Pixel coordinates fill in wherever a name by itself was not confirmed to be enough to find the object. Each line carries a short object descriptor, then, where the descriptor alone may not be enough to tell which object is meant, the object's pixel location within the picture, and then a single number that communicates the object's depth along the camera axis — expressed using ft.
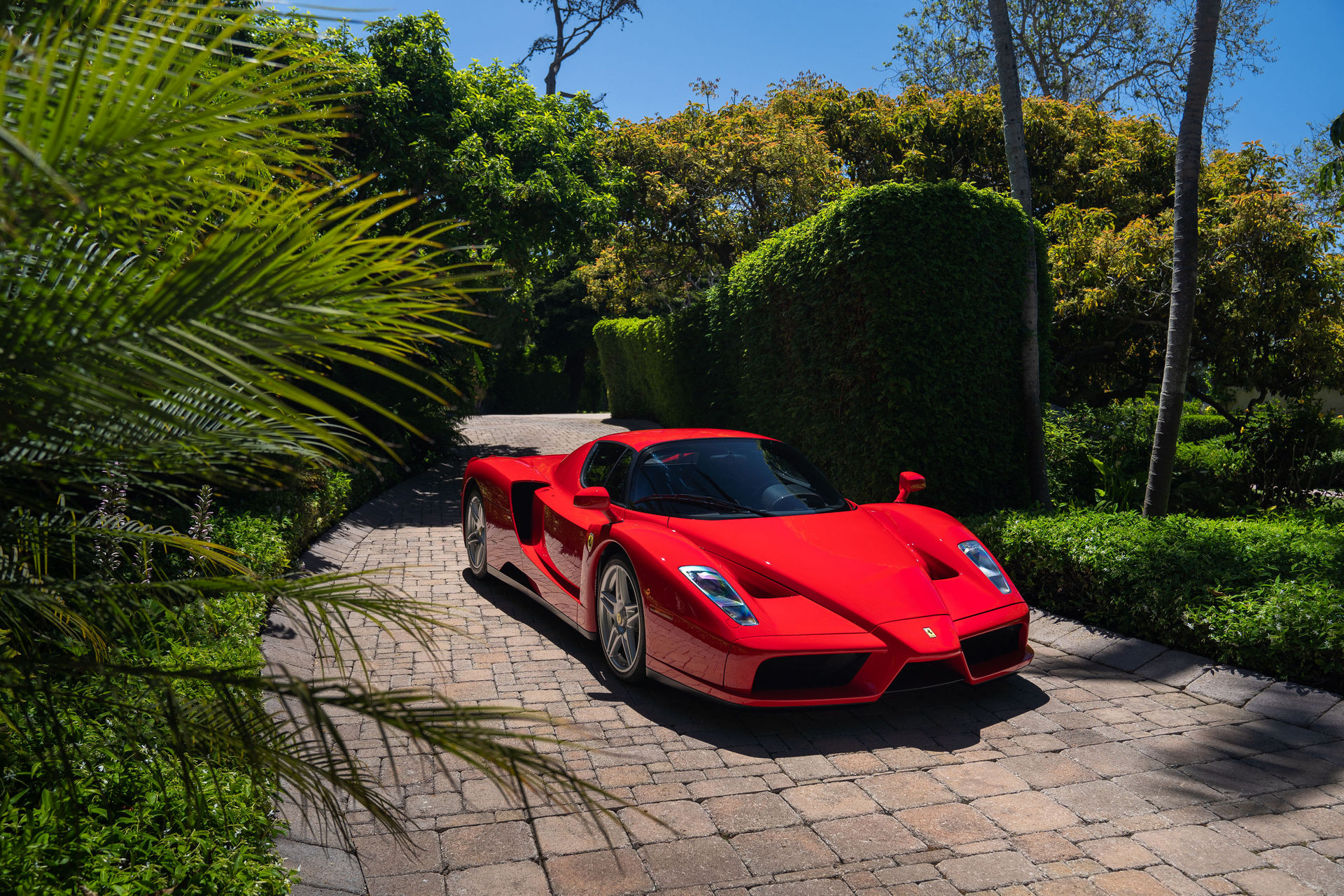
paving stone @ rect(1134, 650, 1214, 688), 16.62
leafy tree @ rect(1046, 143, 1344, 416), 41.24
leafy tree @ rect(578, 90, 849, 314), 60.39
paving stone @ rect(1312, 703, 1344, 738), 13.98
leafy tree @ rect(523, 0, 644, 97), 103.86
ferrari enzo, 13.88
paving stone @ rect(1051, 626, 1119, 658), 18.56
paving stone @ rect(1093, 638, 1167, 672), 17.60
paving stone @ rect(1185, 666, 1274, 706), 15.61
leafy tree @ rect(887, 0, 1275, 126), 83.92
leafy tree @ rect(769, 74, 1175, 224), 53.88
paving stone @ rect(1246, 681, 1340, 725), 14.55
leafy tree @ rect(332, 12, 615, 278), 43.57
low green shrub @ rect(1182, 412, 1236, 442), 40.32
